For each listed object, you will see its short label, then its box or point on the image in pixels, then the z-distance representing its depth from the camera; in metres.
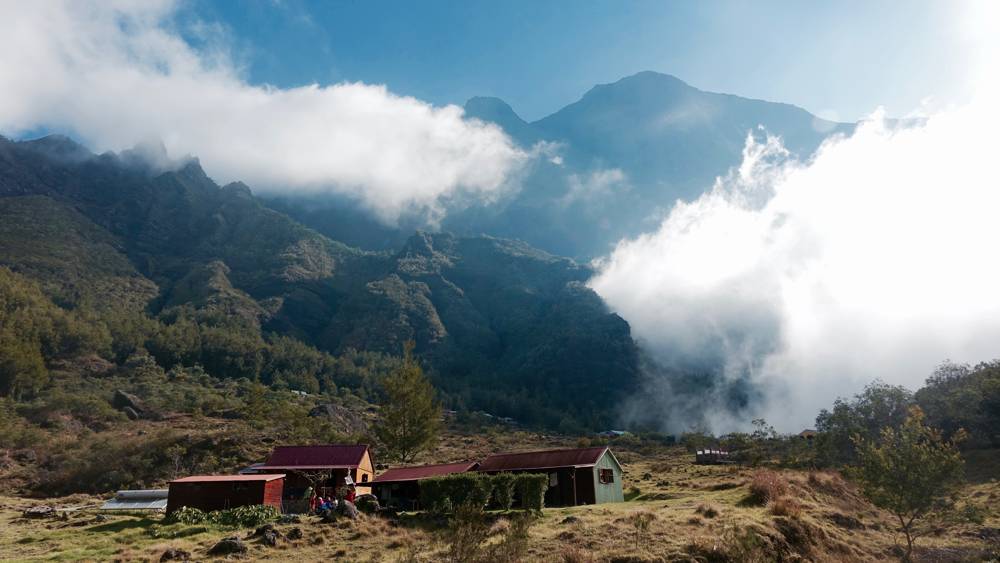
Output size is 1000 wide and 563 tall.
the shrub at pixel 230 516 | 31.66
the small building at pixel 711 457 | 74.44
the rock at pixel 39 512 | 36.16
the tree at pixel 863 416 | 72.38
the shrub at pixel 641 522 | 24.64
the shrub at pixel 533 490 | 32.91
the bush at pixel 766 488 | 33.12
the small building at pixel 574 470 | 38.59
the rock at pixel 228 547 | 24.42
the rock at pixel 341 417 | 91.38
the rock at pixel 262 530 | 27.43
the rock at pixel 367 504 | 34.41
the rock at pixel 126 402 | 86.19
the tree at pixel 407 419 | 59.78
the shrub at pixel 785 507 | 29.77
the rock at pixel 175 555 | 23.69
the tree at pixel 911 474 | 29.03
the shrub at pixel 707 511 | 28.97
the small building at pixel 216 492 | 34.19
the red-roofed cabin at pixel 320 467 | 40.50
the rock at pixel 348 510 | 31.58
